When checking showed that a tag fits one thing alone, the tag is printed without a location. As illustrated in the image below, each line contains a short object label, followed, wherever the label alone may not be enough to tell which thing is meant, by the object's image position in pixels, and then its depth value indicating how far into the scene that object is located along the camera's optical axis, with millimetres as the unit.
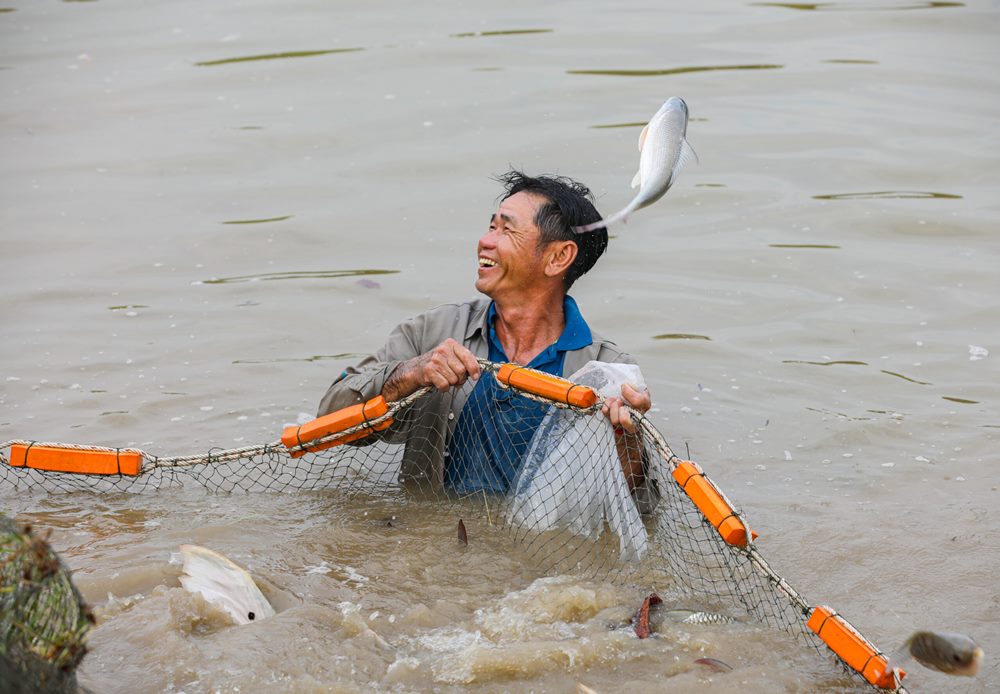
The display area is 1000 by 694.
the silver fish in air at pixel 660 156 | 7477
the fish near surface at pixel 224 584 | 7672
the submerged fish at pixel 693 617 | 7875
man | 9859
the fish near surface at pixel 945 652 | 5695
